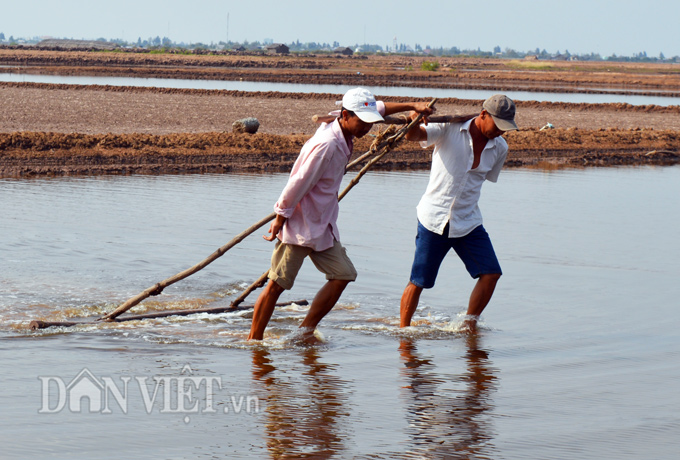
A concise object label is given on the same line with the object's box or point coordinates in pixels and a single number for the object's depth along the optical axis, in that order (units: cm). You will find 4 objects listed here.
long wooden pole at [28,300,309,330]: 1085
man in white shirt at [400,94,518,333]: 1031
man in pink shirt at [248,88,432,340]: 930
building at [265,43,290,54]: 19957
